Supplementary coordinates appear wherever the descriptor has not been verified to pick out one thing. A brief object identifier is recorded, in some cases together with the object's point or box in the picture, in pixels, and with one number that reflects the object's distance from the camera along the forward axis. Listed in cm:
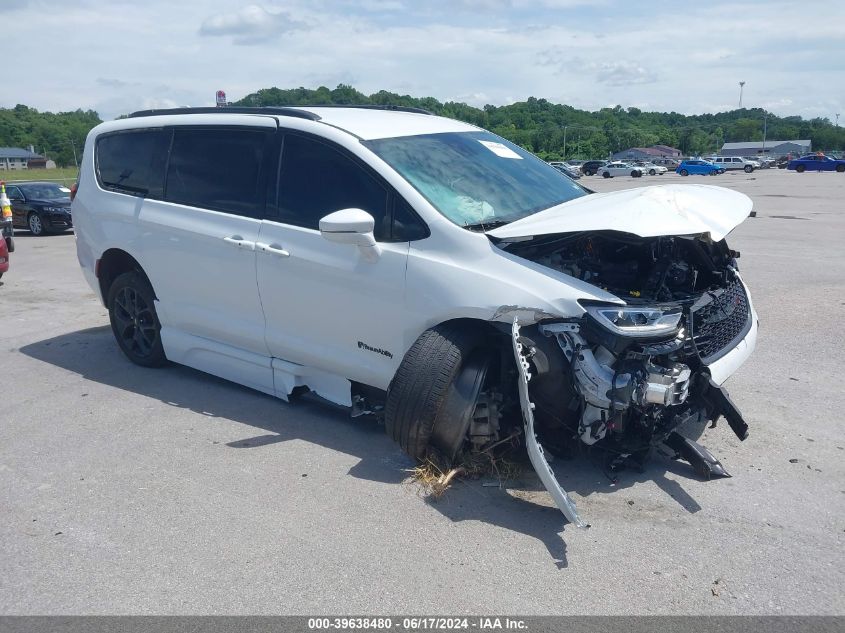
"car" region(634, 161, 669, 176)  6456
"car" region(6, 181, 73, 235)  1898
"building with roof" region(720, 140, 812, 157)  10456
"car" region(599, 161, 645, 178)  6078
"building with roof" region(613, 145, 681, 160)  10031
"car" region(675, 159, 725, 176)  6231
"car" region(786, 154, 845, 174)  5848
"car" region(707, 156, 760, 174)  6733
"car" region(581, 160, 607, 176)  6730
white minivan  393
